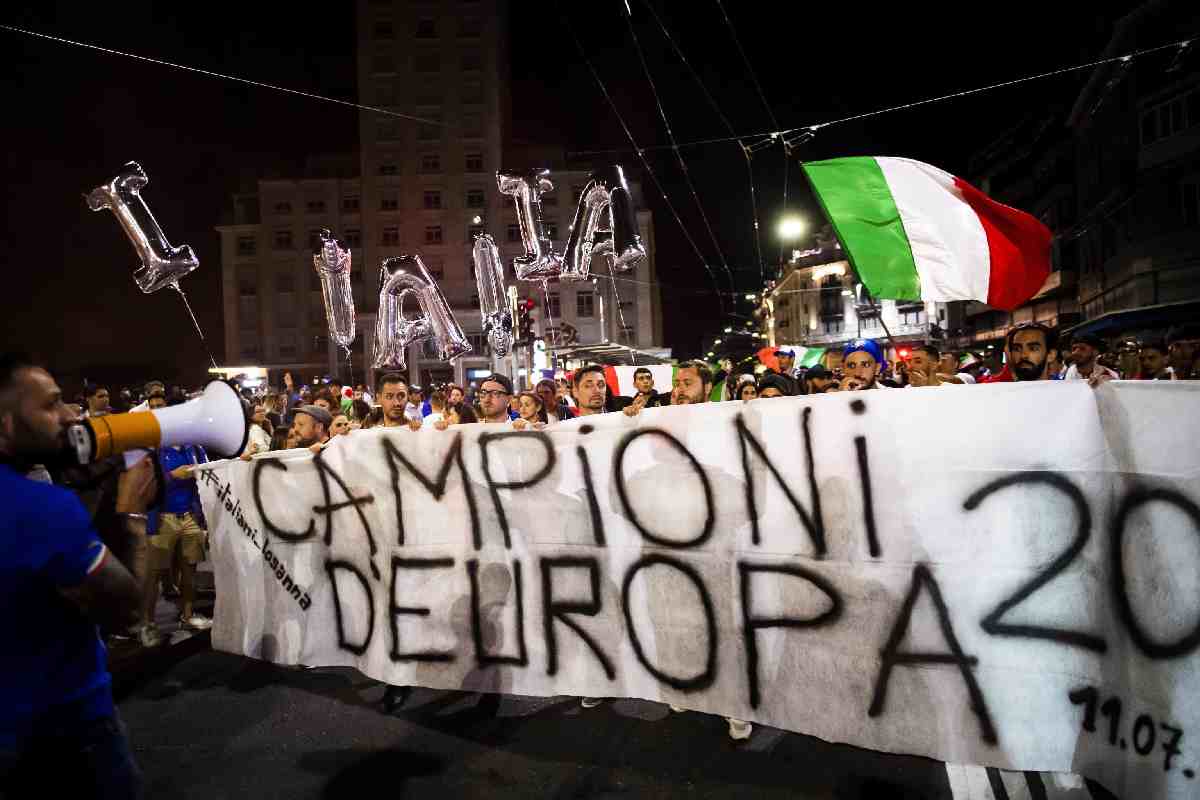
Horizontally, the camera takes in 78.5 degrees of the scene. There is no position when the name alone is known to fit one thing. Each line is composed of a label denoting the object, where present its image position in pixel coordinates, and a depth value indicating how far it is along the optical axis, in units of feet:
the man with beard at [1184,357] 27.20
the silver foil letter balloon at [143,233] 23.71
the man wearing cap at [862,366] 15.46
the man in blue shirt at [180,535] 19.99
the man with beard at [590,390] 17.03
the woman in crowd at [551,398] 26.96
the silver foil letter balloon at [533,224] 28.53
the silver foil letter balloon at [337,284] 28.12
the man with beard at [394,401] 17.52
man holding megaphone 6.05
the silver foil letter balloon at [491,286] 29.84
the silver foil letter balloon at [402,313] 27.27
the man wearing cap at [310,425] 16.78
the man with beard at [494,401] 17.74
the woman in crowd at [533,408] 16.14
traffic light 62.13
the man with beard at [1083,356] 18.74
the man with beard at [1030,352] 15.31
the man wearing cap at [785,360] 41.76
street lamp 121.39
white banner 8.96
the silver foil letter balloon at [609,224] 28.43
